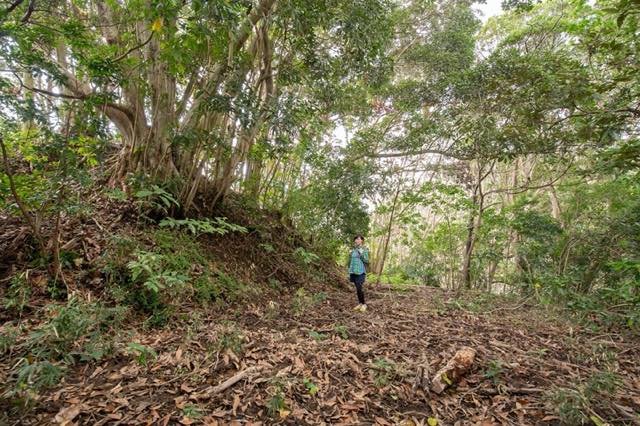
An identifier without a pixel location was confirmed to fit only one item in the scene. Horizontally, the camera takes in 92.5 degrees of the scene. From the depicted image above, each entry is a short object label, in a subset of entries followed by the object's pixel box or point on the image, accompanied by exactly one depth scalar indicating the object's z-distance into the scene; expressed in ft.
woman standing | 19.56
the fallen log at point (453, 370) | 9.34
